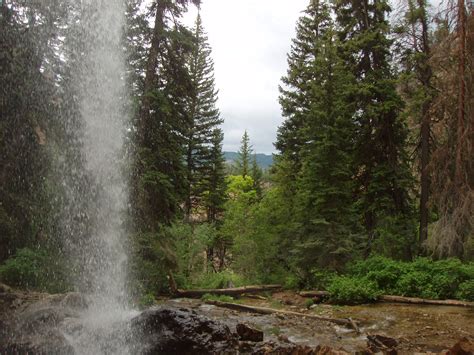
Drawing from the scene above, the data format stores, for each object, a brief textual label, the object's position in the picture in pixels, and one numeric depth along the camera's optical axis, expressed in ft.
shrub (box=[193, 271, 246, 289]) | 55.52
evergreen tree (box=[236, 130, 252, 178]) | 159.08
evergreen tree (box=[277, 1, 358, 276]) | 49.08
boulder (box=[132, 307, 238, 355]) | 25.14
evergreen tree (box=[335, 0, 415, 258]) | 53.31
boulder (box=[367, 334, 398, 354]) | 24.47
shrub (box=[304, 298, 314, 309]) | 42.69
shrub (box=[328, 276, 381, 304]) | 41.82
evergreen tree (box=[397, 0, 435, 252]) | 50.70
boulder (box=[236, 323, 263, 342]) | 28.12
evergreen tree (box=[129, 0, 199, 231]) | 46.06
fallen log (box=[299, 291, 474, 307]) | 35.86
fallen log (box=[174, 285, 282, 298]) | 50.57
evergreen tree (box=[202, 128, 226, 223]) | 107.24
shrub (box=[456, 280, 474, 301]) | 36.63
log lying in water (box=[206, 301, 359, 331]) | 32.99
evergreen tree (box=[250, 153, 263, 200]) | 139.46
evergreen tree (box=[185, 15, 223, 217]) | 103.30
